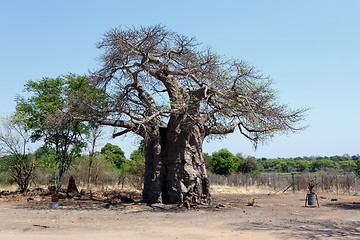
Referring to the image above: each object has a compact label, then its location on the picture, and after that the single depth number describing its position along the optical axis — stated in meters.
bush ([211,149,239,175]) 30.83
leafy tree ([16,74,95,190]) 15.88
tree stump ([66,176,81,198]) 14.59
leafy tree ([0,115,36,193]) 16.55
